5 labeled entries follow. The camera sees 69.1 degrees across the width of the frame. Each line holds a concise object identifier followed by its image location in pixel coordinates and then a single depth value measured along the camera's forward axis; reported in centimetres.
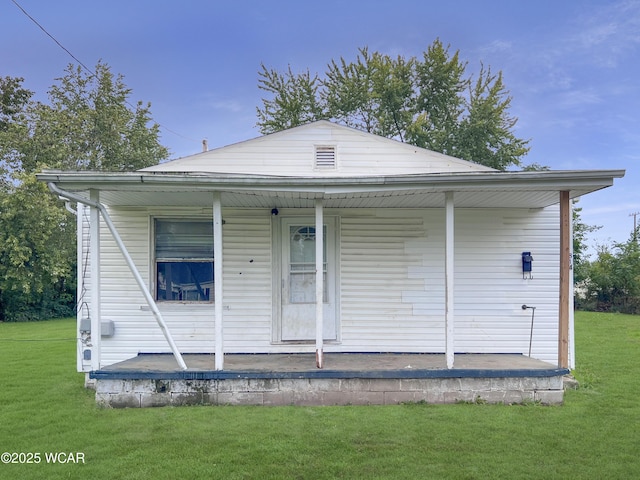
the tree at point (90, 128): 1894
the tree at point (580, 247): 1803
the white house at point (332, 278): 652
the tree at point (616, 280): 1680
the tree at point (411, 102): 2255
